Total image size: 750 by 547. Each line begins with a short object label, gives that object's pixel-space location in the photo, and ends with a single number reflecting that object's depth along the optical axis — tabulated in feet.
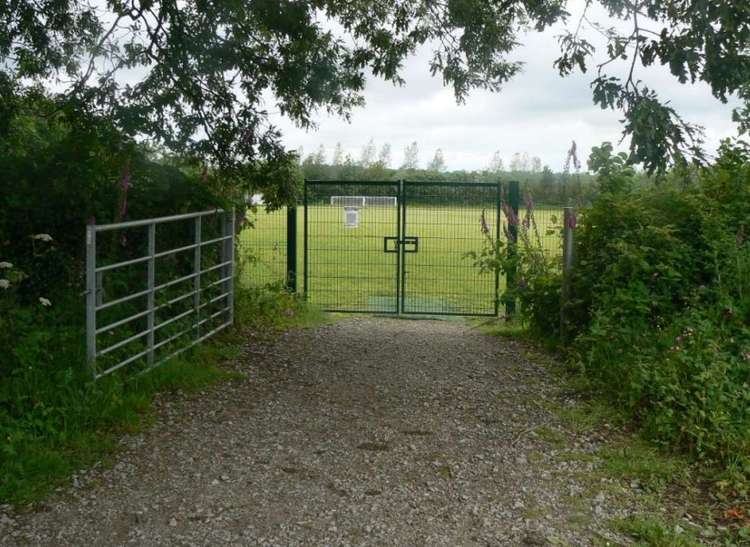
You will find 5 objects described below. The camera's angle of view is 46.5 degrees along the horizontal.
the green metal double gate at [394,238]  39.17
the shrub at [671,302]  18.89
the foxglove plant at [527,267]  31.81
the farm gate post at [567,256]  29.71
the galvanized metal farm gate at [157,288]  20.89
